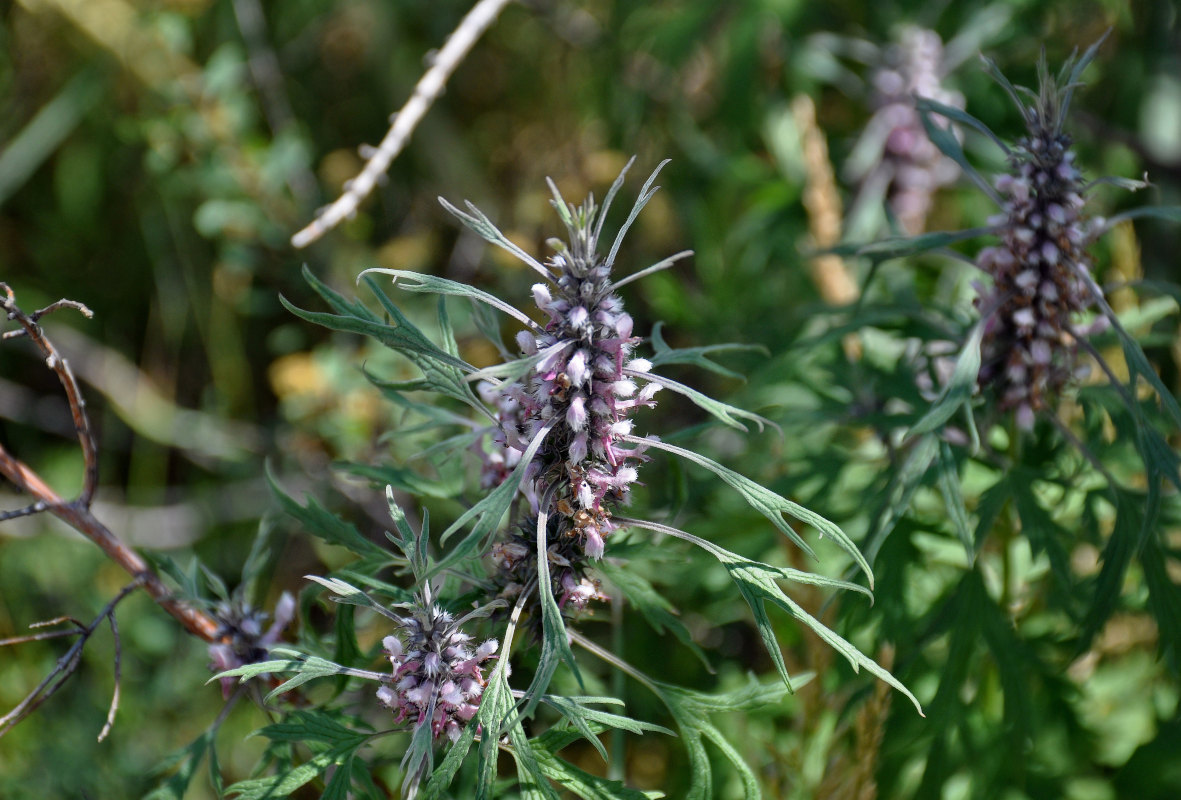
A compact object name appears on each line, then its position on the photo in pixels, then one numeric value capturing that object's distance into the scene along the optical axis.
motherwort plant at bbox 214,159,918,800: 0.93
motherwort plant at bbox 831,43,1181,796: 0.99
